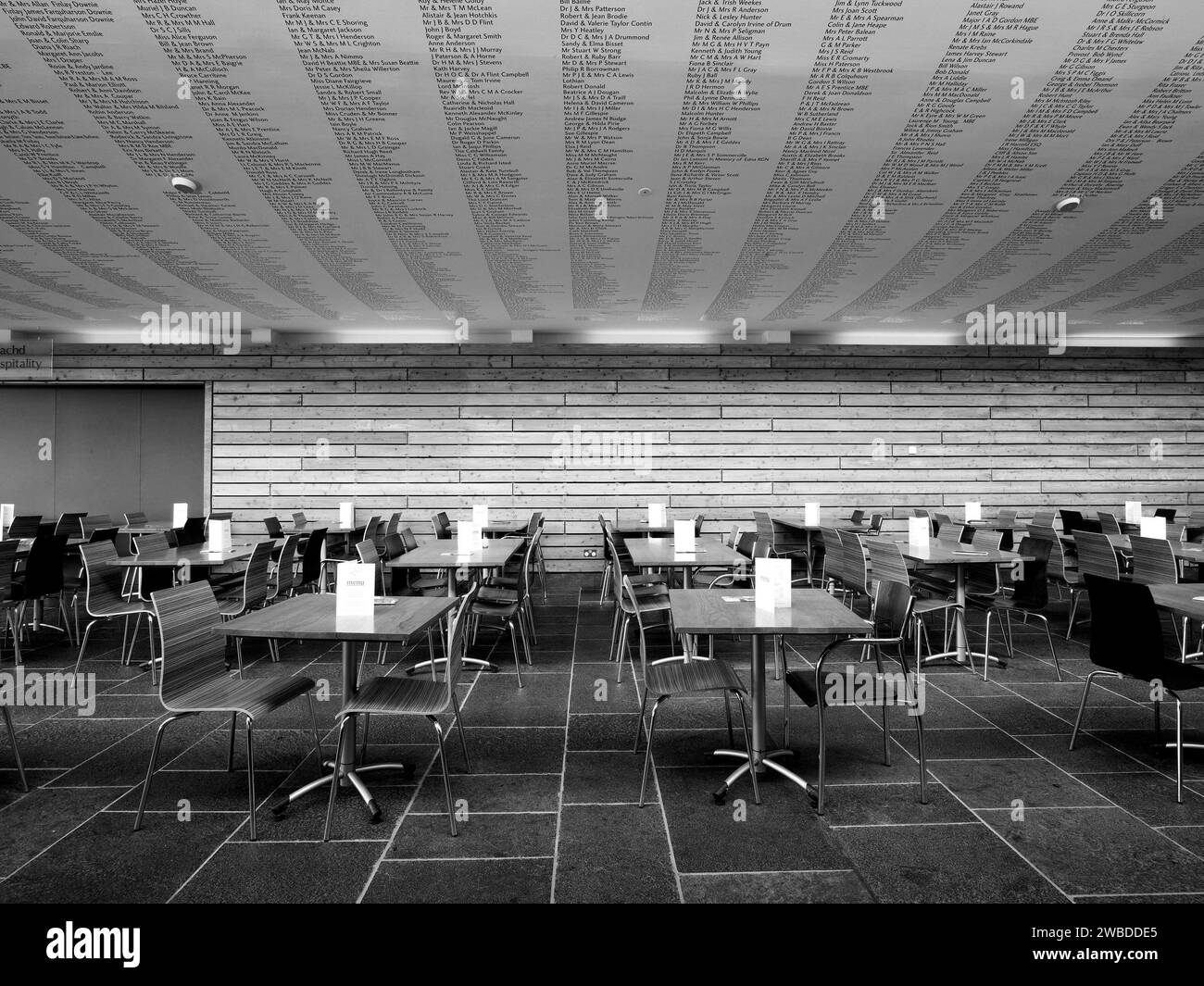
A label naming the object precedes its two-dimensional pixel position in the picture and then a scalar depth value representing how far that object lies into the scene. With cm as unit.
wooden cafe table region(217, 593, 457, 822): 252
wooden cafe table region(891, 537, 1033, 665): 469
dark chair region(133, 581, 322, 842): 261
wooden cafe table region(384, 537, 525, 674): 473
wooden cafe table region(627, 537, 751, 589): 466
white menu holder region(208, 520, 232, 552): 525
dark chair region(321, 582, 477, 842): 260
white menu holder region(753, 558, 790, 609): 298
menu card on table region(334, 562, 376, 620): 285
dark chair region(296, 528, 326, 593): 553
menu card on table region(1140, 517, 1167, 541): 585
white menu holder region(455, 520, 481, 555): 534
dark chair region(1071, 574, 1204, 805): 290
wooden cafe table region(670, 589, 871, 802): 265
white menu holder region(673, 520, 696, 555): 537
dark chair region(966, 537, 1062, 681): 466
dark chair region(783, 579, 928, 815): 274
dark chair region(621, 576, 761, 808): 278
